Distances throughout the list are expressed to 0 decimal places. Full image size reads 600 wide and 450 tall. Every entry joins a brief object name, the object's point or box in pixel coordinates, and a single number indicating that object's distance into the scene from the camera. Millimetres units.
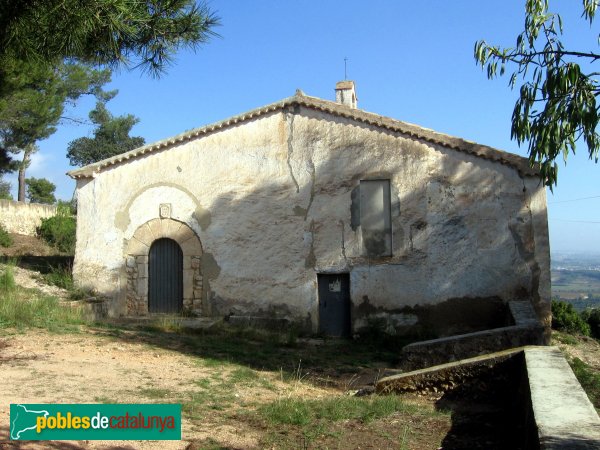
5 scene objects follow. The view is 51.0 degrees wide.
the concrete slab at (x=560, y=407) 3789
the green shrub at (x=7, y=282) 13094
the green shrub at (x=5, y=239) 22516
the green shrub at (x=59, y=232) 24938
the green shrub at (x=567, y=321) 13977
